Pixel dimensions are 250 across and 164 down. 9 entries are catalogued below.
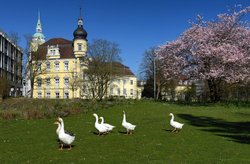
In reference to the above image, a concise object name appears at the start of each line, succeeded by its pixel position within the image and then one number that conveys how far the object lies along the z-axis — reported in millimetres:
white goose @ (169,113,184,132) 13057
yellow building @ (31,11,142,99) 65787
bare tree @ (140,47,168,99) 49941
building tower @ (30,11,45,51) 82641
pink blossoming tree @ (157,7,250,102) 27769
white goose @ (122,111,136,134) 12466
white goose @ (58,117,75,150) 9775
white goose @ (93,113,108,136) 12091
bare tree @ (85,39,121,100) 43950
